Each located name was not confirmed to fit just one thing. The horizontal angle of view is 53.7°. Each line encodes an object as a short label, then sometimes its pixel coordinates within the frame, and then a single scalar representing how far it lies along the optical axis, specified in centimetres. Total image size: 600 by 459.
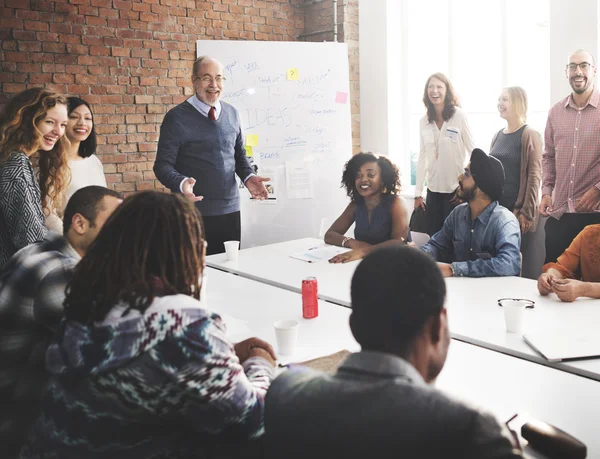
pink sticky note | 527
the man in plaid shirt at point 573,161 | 380
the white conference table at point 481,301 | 188
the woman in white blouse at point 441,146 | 454
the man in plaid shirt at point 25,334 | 148
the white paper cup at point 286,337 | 184
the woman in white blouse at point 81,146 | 348
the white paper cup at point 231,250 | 328
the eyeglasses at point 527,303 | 221
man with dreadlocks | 112
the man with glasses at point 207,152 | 389
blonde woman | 413
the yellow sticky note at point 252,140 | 500
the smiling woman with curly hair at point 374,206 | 346
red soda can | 221
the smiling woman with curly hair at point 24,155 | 249
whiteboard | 495
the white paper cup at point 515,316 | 195
